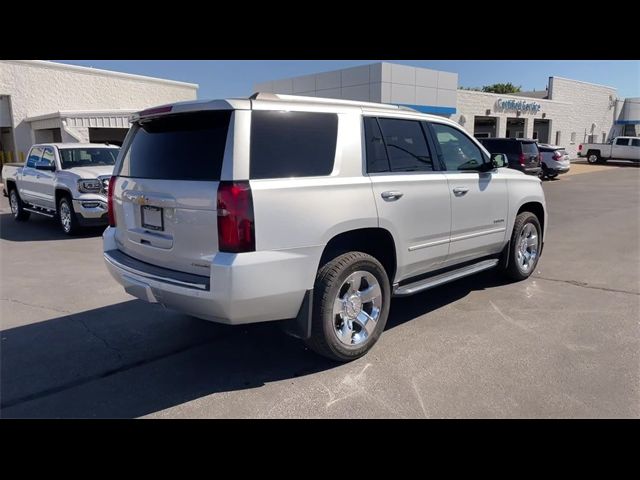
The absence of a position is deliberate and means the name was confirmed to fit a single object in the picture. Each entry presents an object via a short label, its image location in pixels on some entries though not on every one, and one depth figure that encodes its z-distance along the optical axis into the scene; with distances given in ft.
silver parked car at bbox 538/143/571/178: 73.31
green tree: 228.37
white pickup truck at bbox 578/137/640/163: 106.42
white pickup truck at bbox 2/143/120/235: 30.22
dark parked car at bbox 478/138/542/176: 59.26
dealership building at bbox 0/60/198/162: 73.26
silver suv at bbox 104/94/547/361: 10.34
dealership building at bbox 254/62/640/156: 73.56
